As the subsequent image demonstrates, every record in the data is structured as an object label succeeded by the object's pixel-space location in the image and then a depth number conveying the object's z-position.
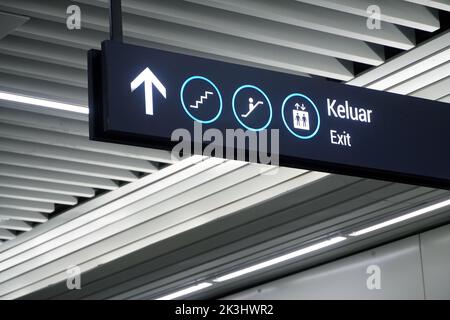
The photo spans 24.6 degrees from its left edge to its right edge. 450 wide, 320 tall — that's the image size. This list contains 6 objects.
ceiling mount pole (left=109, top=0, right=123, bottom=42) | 5.11
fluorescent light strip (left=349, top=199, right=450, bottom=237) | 8.99
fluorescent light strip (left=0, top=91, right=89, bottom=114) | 7.45
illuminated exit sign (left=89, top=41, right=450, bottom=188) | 4.89
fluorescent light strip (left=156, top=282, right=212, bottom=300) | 11.61
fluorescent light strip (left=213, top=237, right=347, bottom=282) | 10.14
